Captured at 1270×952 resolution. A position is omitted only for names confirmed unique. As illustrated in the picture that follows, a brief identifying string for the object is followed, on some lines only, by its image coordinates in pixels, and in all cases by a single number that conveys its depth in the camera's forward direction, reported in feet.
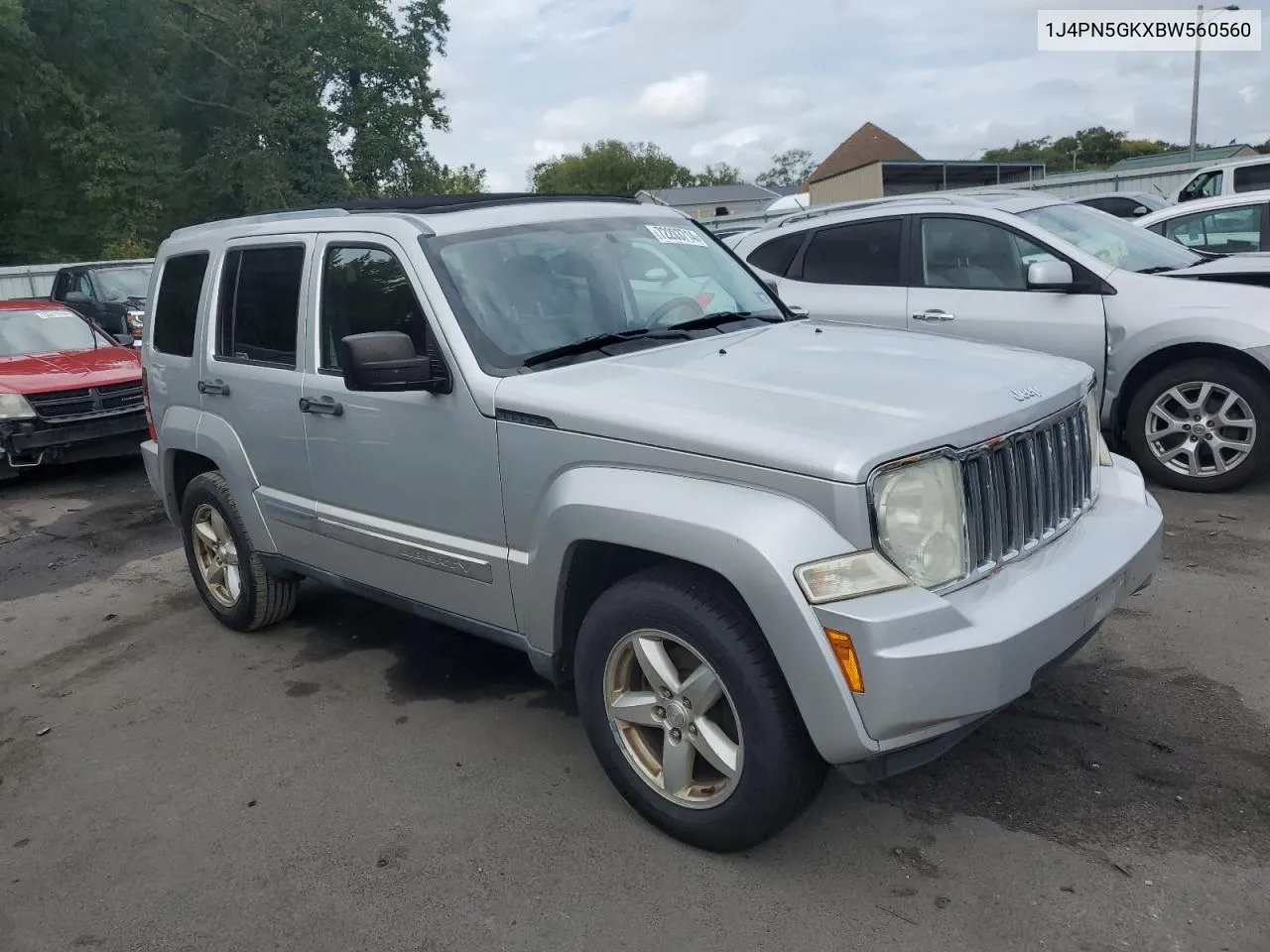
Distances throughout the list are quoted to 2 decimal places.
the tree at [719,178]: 342.44
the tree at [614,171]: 312.71
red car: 29.14
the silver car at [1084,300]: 20.17
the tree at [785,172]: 378.12
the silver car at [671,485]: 8.79
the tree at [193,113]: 106.93
